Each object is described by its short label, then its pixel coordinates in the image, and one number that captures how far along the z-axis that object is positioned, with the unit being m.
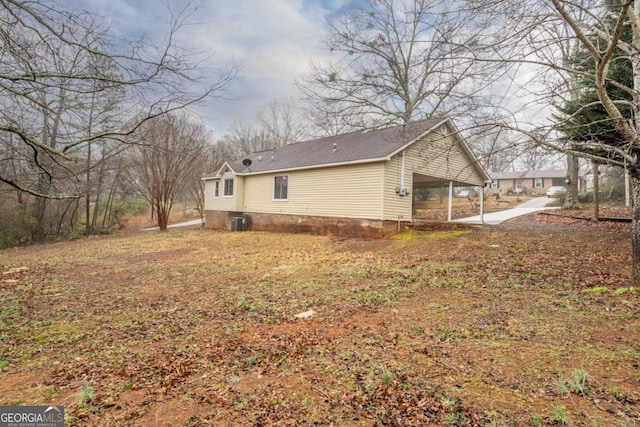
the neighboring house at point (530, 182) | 41.97
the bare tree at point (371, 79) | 10.02
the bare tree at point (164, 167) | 18.47
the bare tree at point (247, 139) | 34.60
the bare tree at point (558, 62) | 4.30
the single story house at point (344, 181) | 12.23
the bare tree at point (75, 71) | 3.93
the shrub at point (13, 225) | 16.05
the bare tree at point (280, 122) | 33.95
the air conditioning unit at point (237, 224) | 18.11
